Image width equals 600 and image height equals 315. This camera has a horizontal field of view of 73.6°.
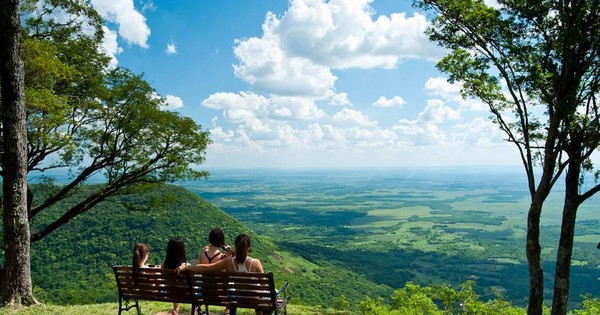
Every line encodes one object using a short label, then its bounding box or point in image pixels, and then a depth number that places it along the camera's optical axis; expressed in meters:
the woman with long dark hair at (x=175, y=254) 5.97
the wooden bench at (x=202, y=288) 5.57
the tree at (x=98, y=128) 11.16
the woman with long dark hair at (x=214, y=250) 6.07
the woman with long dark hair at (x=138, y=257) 6.09
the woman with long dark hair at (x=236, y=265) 5.65
